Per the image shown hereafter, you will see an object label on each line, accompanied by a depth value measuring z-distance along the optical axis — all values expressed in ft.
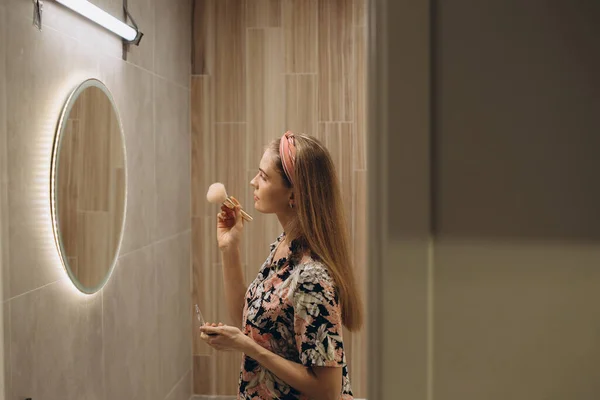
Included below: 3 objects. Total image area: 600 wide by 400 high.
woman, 4.62
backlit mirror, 5.50
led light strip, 5.62
